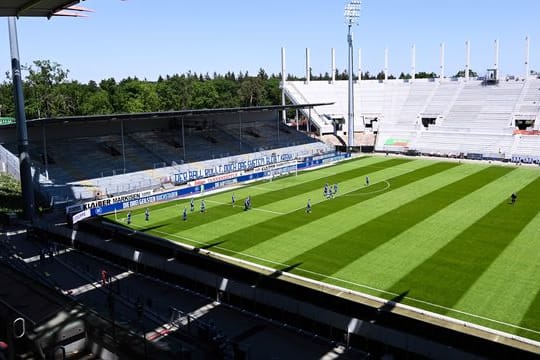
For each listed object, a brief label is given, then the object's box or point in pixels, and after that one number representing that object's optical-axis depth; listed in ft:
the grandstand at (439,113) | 211.41
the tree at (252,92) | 373.40
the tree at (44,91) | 257.14
